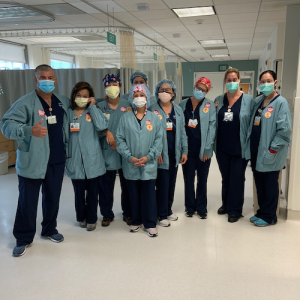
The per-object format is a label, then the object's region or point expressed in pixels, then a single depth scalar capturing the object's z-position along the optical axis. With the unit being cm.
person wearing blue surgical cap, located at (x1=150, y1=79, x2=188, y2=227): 300
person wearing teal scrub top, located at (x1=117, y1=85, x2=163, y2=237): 279
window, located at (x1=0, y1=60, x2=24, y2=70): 850
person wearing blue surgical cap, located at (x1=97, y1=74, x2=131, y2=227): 296
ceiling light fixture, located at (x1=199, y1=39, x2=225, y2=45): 808
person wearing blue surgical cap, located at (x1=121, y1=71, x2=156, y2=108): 315
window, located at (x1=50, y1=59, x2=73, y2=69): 1050
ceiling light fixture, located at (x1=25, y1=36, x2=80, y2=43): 766
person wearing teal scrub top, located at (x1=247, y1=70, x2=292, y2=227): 283
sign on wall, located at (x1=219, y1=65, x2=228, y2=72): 1323
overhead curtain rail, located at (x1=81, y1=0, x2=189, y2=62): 457
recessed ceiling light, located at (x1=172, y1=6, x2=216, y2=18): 485
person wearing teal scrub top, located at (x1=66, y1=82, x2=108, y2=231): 279
